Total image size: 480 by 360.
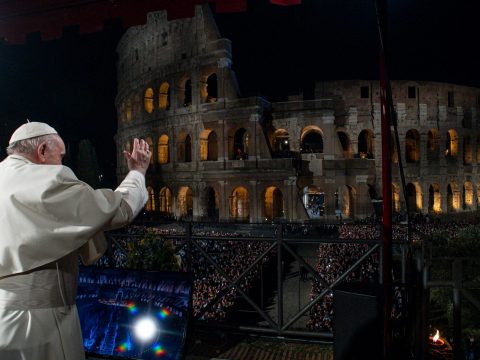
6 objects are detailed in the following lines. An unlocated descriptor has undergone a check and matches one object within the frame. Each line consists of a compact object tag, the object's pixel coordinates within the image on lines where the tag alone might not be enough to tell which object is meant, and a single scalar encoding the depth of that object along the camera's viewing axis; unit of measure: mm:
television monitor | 3592
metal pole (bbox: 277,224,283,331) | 4164
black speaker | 3184
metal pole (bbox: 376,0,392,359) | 2740
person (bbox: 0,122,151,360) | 1923
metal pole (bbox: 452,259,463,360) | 3168
